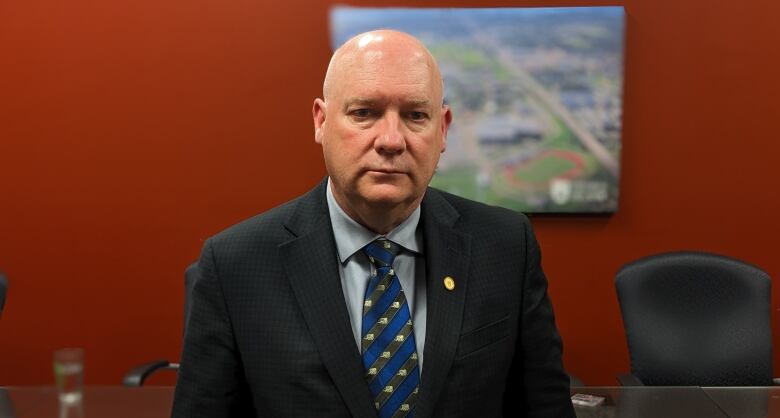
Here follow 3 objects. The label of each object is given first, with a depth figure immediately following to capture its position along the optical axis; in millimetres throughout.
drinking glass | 1979
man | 1326
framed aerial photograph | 3539
